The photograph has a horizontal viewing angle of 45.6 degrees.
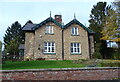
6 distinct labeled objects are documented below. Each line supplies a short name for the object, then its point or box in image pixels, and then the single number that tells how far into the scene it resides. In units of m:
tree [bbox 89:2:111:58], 31.05
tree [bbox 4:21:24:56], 57.16
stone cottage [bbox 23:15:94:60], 24.62
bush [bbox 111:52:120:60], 23.59
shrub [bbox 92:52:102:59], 25.11
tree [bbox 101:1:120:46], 23.20
